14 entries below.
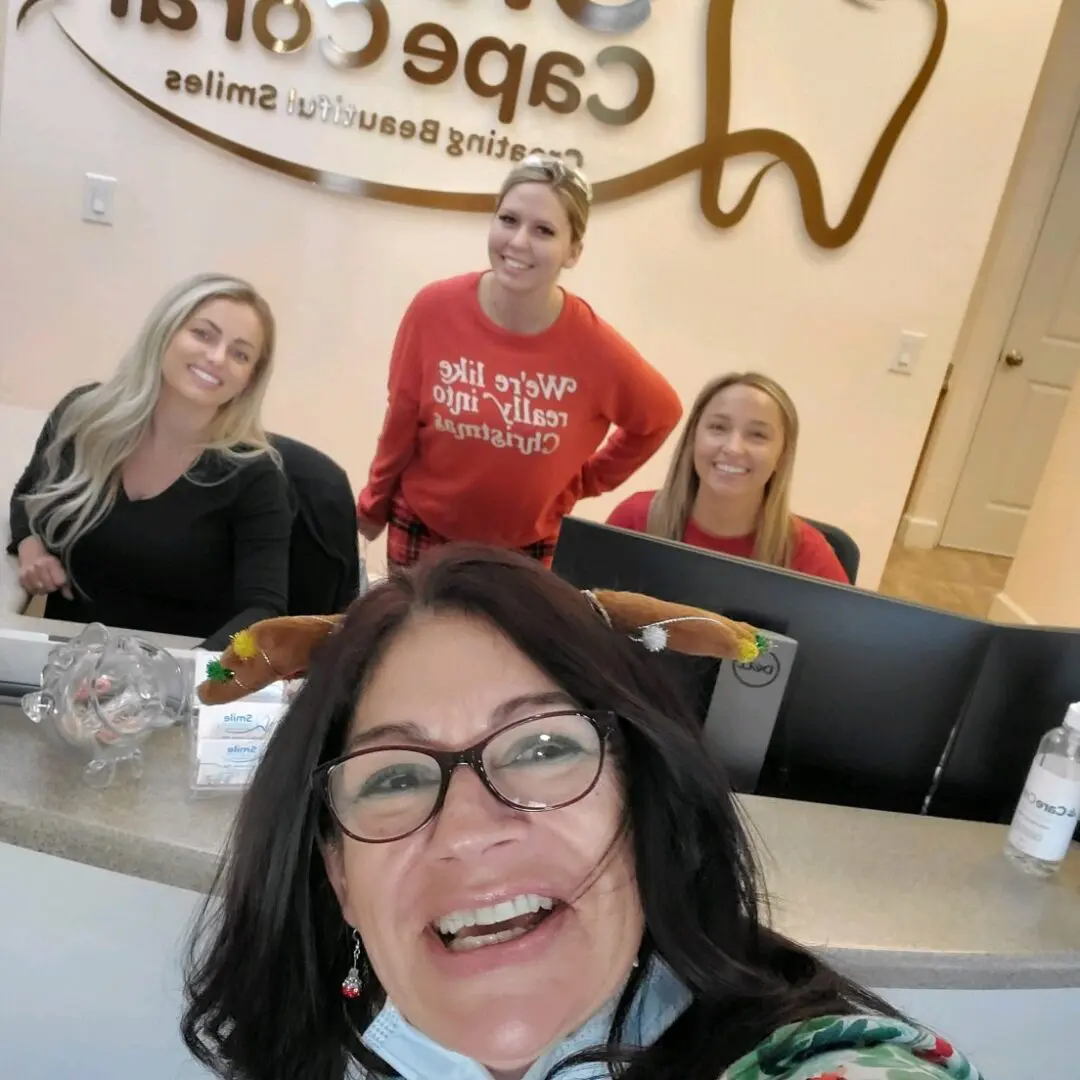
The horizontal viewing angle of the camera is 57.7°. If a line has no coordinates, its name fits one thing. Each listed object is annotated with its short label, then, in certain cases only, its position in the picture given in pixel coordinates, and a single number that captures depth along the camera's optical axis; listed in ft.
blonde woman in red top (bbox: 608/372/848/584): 5.97
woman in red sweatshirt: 6.57
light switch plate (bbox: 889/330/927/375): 10.11
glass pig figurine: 3.26
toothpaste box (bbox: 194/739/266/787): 3.32
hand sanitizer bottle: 3.50
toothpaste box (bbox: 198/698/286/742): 3.34
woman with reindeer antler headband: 2.39
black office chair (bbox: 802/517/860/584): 6.47
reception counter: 3.13
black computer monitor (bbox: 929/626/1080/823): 3.60
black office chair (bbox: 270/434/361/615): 5.80
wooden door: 14.96
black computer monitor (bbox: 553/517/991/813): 3.61
